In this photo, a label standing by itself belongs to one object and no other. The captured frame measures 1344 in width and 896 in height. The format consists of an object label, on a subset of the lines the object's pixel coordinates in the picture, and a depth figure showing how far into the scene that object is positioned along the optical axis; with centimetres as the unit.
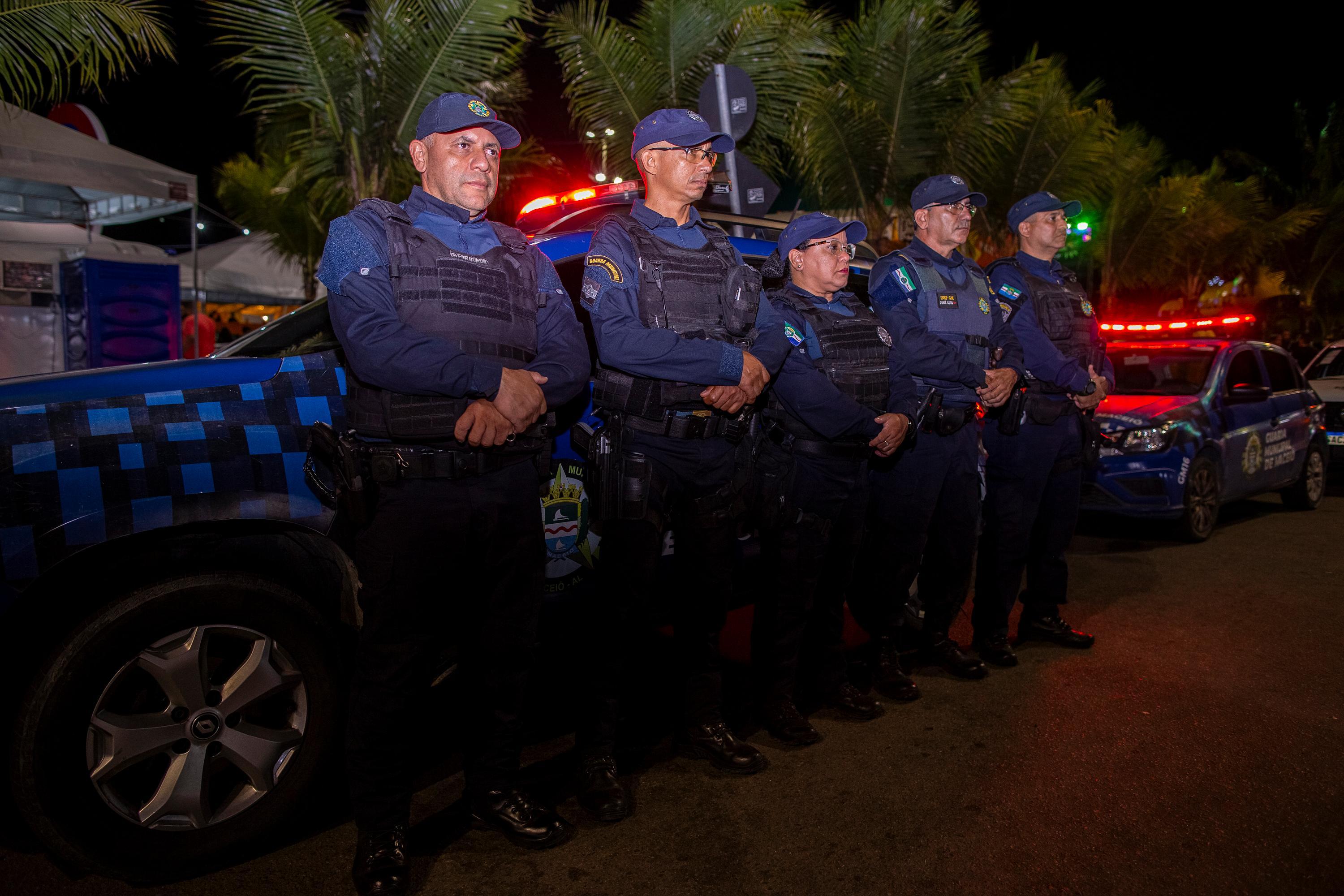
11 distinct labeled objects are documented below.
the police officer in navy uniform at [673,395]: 296
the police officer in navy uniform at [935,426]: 388
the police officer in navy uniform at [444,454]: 249
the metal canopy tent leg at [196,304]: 973
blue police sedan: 693
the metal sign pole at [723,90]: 601
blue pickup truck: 237
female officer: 346
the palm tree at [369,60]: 823
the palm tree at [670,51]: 975
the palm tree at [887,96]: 1030
